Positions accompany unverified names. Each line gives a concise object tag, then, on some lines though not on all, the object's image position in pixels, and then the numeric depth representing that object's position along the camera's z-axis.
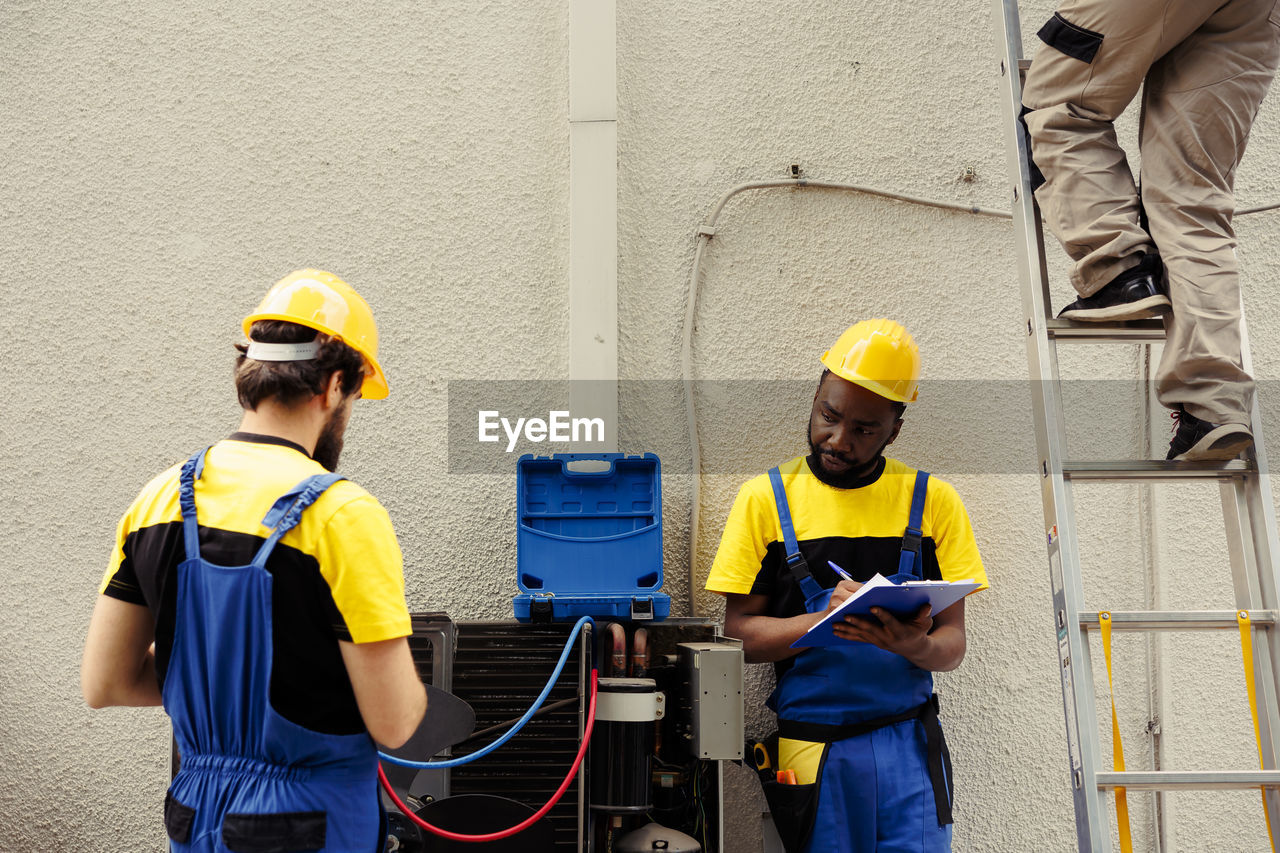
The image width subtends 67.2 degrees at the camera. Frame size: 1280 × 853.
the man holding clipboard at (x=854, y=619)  2.40
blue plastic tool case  2.63
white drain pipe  3.01
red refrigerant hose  2.08
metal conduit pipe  2.97
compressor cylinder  2.25
